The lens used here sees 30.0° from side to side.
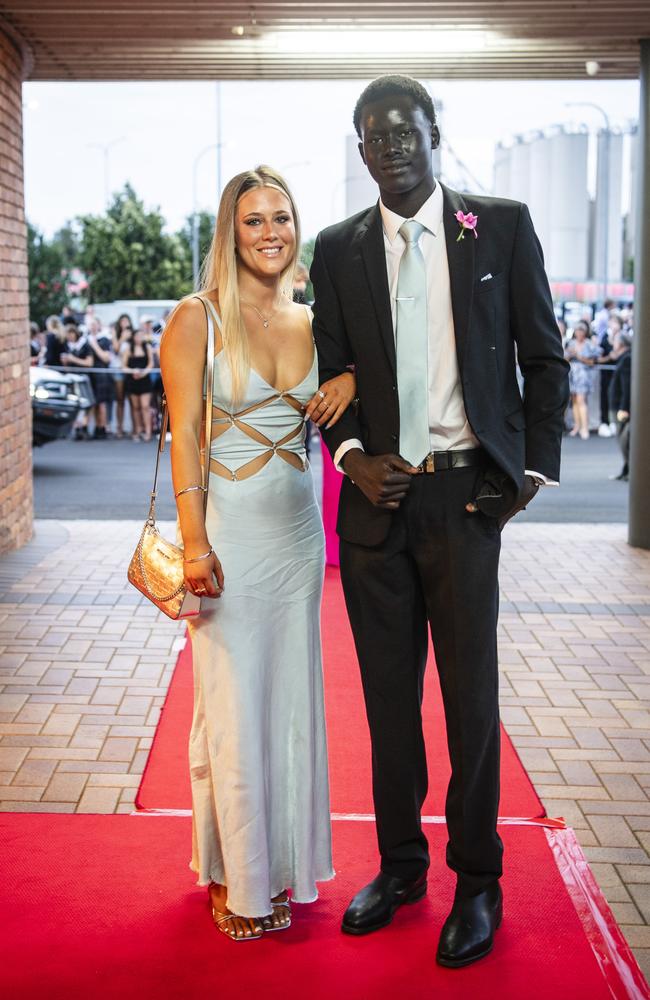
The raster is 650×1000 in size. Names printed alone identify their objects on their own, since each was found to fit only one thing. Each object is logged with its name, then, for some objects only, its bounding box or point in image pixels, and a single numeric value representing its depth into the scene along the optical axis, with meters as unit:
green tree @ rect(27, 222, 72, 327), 34.56
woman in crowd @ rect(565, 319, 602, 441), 18.58
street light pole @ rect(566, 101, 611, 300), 32.07
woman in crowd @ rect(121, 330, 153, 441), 17.88
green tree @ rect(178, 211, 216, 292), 45.31
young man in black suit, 3.10
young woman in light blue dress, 3.20
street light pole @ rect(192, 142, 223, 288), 38.22
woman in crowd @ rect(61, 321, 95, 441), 18.12
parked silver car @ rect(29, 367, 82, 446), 15.33
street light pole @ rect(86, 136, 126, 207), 42.88
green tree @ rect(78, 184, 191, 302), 38.44
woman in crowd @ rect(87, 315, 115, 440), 18.62
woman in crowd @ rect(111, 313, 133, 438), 18.45
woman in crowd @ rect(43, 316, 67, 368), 18.94
